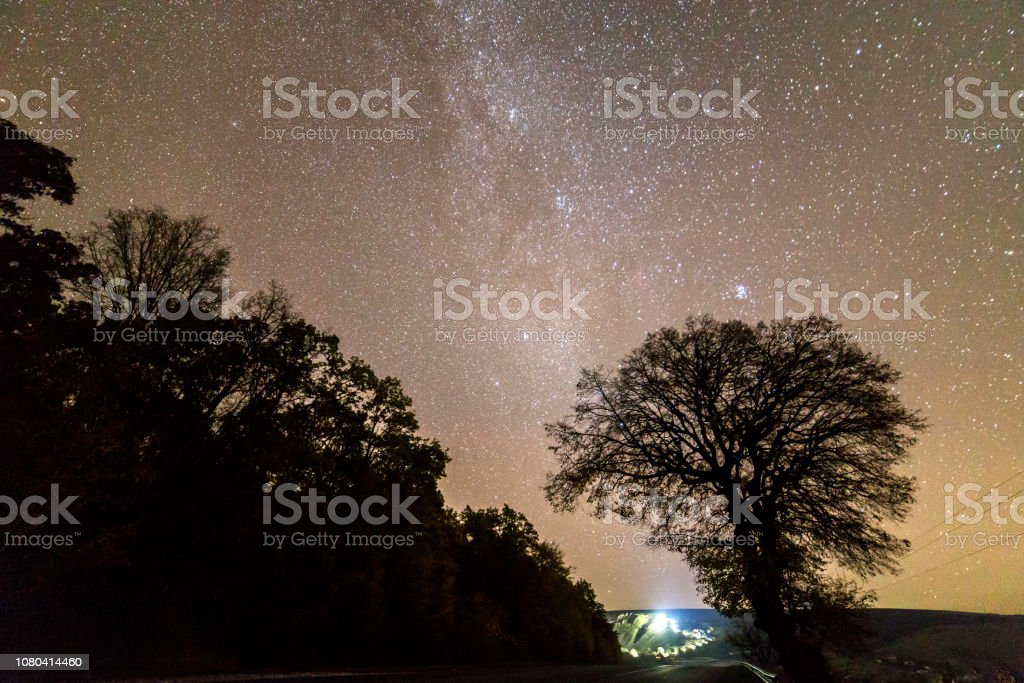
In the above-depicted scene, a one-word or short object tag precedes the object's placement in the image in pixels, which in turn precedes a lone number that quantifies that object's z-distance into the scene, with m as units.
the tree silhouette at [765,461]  13.16
